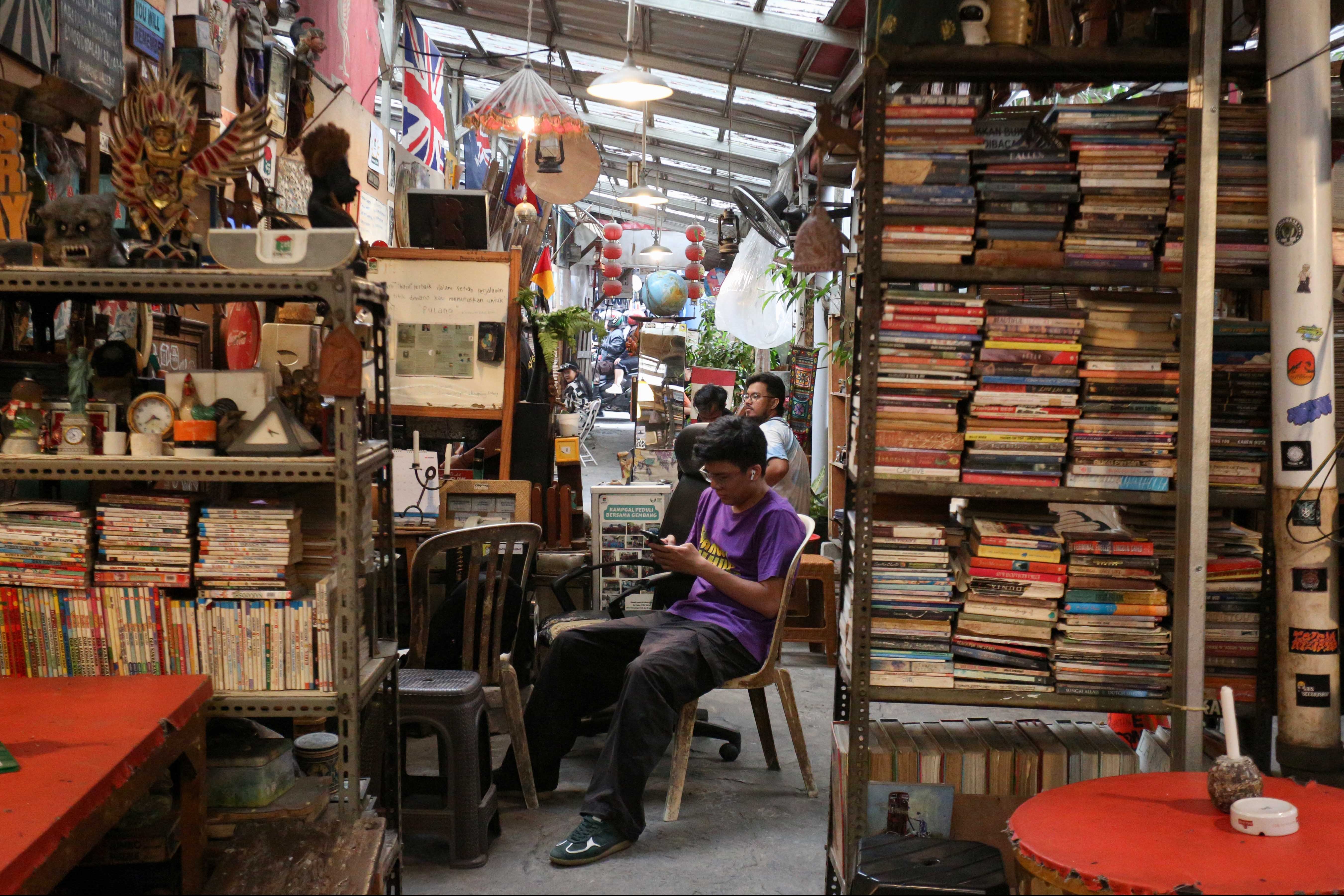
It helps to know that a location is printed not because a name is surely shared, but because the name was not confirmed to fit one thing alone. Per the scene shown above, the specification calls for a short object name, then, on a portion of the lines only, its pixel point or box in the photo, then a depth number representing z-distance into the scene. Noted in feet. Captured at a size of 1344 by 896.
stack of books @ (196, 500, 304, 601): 8.10
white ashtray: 6.01
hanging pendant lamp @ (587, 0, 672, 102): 19.40
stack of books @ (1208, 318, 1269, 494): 8.86
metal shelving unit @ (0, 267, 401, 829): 7.88
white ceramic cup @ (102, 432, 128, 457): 8.04
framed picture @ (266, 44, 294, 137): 14.19
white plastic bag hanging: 28.07
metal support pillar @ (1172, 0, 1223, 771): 8.15
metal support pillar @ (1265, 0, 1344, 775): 8.16
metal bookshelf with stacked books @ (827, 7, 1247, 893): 8.24
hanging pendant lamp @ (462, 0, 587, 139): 19.53
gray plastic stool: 10.75
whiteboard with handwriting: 16.29
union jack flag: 24.39
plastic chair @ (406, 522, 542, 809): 12.23
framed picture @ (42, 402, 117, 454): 8.11
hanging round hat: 20.77
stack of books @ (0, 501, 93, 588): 8.12
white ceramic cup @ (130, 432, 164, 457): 8.06
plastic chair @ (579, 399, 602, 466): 40.32
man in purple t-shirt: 11.28
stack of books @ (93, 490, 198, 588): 8.11
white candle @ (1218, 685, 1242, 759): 6.23
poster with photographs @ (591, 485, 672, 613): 17.02
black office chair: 14.15
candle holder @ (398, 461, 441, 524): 16.01
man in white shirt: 19.51
